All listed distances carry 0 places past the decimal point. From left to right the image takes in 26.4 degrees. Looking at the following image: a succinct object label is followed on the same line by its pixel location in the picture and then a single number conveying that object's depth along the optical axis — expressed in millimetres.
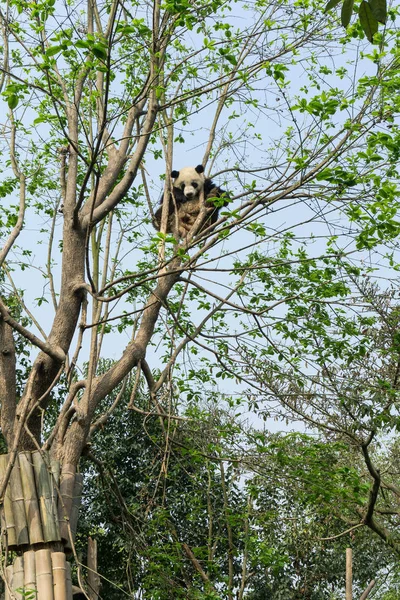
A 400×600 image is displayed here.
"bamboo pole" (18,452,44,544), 6375
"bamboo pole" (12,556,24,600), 6344
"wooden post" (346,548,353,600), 8570
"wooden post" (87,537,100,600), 7735
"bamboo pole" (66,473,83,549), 6957
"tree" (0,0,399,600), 6434
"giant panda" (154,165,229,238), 9422
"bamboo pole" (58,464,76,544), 6578
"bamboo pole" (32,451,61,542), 6398
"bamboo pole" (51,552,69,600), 6289
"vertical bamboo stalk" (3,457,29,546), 6363
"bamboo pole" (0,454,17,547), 6340
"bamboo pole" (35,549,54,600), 6250
